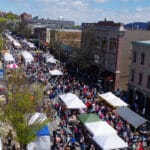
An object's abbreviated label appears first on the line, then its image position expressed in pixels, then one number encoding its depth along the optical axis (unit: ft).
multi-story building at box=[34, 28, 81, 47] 233.37
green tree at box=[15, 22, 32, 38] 363.56
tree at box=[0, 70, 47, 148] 66.33
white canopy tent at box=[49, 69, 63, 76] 147.30
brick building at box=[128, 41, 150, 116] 116.37
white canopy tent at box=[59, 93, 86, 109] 94.82
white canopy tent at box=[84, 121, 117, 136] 72.42
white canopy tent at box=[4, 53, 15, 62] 172.21
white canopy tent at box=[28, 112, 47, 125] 68.90
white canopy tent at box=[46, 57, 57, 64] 181.74
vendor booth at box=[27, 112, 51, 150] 71.15
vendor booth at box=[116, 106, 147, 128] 84.48
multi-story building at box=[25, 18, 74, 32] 461.86
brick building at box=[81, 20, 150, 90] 142.82
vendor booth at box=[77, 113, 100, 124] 80.74
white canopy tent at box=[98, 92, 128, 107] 99.71
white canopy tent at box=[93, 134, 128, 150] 67.00
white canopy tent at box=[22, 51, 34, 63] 181.88
